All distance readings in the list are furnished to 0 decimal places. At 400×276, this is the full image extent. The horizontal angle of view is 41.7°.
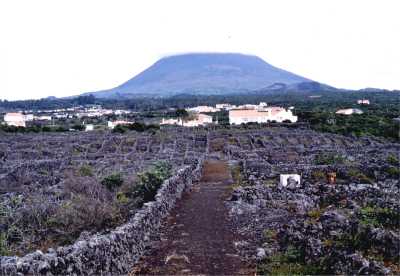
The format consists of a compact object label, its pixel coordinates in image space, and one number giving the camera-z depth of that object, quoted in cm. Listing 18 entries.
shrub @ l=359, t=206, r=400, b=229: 1180
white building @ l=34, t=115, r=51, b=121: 10606
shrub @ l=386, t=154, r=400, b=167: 2581
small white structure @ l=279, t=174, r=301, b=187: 2055
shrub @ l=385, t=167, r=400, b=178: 2306
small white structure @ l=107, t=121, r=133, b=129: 7954
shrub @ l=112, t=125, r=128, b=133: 6367
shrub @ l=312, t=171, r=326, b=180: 2360
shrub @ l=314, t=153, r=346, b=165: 2906
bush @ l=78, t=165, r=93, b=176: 2536
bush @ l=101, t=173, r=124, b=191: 2023
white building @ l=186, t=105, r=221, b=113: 12025
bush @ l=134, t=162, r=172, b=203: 1736
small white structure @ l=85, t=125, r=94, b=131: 7375
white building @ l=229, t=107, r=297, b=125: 7925
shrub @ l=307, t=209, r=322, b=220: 1377
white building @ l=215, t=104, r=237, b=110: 13220
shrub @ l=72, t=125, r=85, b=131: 7507
